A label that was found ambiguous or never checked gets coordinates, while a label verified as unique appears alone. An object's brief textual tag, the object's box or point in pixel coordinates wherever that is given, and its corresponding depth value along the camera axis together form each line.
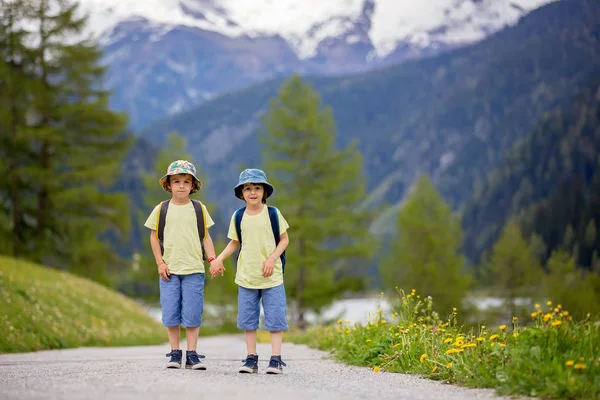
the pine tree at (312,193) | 27.81
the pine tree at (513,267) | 44.28
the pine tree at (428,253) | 35.53
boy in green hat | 6.31
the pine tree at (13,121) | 24.00
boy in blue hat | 6.24
